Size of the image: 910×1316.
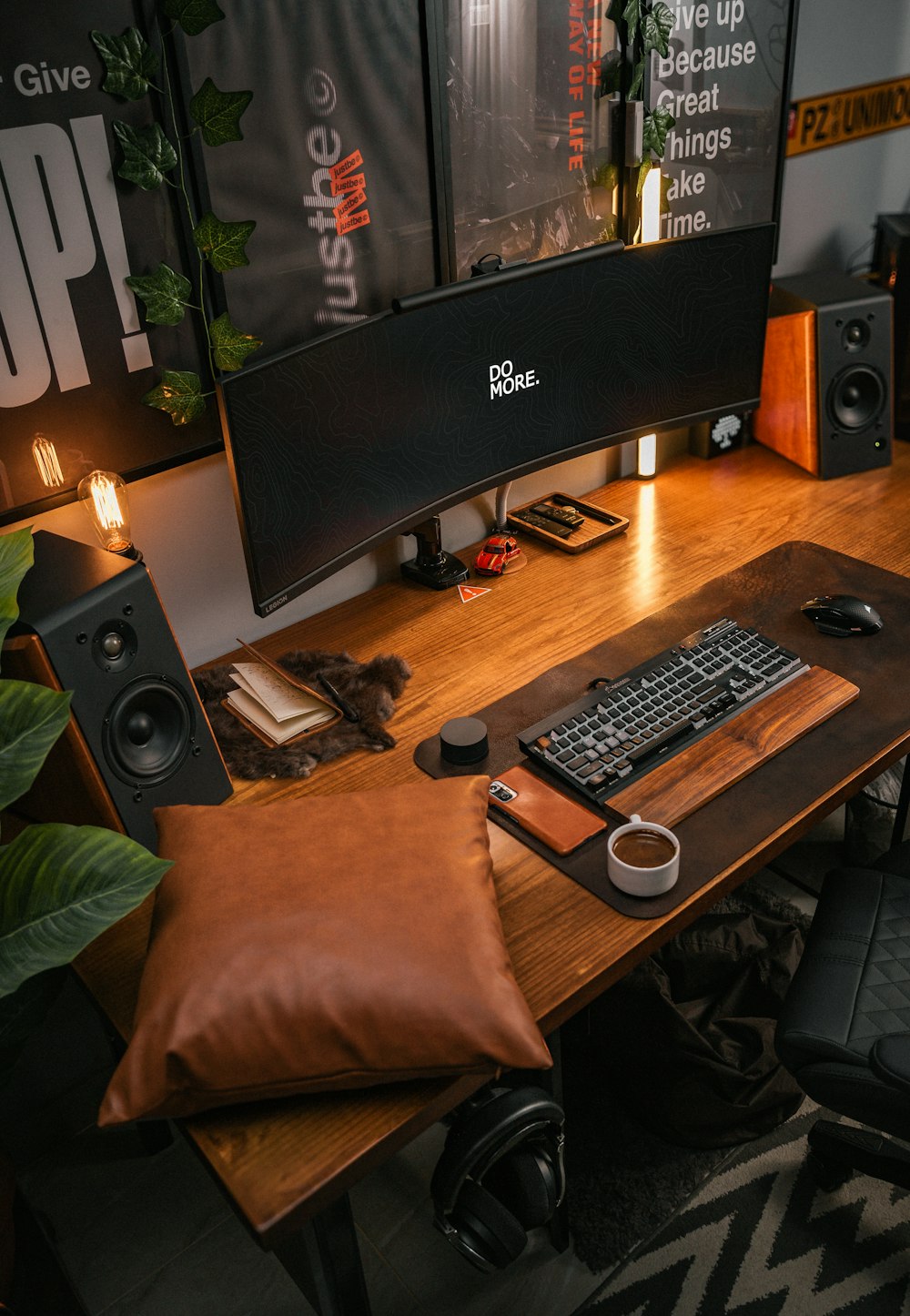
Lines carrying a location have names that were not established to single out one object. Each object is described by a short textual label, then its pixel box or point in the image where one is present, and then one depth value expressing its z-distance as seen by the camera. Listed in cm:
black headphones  109
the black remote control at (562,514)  202
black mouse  165
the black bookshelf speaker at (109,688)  120
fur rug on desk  148
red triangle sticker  187
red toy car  192
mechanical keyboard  142
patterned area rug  153
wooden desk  102
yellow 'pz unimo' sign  234
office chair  127
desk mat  131
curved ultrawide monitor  146
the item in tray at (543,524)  200
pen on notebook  156
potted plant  105
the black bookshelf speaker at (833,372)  211
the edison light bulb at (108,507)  149
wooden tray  196
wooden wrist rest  137
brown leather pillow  100
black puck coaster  144
